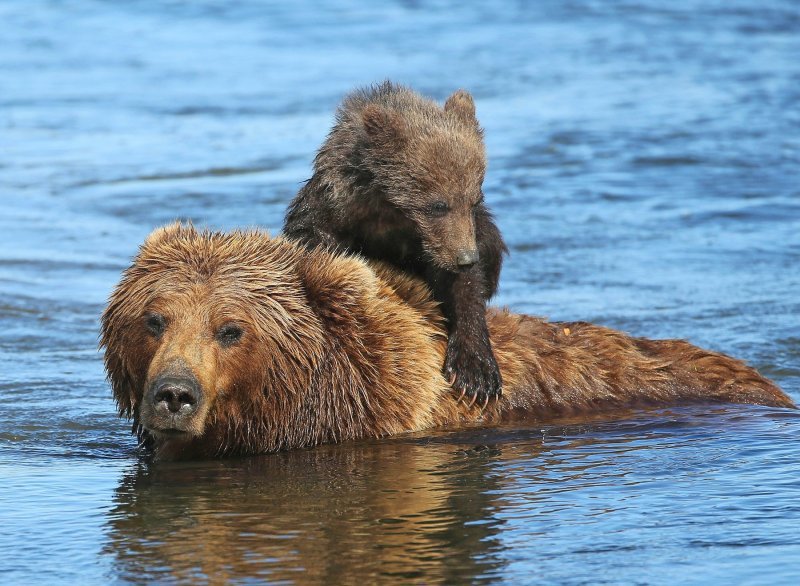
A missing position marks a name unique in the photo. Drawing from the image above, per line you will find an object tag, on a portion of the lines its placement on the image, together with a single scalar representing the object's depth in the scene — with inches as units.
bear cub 698.8
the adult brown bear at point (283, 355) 613.9
